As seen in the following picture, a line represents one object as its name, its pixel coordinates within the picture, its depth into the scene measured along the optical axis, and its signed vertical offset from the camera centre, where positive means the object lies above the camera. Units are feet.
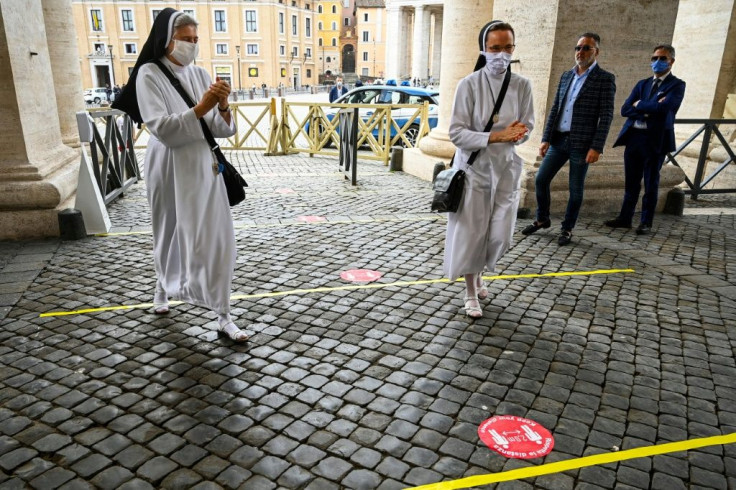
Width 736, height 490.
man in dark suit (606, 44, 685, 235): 19.26 -2.00
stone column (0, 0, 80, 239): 17.35 -2.23
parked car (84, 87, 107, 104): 141.49 -7.20
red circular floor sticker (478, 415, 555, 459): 8.45 -5.56
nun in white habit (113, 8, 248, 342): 10.50 -1.96
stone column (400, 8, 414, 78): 169.27 +7.35
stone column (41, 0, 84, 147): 24.35 +0.15
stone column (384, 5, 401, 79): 169.27 +9.78
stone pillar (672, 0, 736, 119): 27.84 +1.06
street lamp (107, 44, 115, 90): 206.47 -0.94
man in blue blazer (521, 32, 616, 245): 17.57 -1.67
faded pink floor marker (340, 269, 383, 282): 15.53 -5.64
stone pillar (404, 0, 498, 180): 28.35 +0.71
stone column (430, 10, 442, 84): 176.39 +7.39
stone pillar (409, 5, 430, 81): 160.25 +8.40
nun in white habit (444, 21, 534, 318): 12.19 -1.89
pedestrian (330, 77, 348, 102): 59.48 -2.55
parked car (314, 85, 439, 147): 41.22 -2.11
